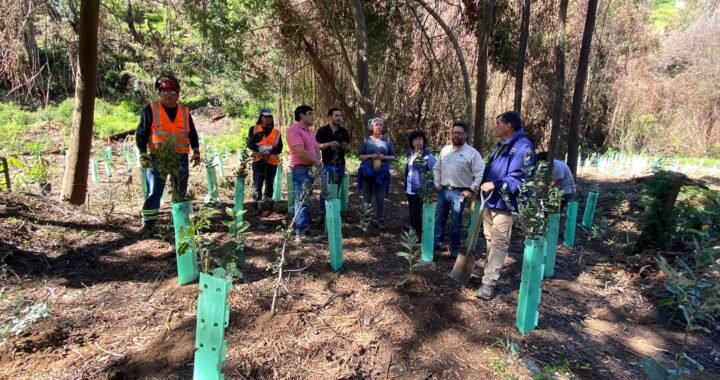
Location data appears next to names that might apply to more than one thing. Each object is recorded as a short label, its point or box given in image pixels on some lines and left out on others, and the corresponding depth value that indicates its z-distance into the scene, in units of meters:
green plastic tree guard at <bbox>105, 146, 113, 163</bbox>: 8.33
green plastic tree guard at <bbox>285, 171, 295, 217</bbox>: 5.46
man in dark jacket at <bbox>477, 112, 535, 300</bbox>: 3.31
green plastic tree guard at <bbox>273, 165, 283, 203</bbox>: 6.24
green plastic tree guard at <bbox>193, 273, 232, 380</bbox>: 2.02
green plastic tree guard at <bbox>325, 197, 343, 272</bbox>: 3.65
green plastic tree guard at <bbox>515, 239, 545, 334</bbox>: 2.84
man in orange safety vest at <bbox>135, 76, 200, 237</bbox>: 4.02
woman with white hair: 5.01
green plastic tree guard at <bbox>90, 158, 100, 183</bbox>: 7.48
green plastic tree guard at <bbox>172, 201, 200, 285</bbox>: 3.08
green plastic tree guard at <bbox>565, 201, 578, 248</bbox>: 5.32
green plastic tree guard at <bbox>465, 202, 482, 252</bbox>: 4.40
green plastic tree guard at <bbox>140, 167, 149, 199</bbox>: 5.21
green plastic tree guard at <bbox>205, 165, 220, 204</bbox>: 5.07
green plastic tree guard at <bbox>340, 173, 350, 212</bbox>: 6.04
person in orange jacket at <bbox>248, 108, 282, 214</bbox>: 5.60
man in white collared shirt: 4.21
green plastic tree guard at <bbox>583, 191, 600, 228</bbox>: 6.40
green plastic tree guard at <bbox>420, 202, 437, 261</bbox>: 4.21
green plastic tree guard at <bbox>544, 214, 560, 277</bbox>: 4.04
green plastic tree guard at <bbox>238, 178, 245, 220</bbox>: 4.92
